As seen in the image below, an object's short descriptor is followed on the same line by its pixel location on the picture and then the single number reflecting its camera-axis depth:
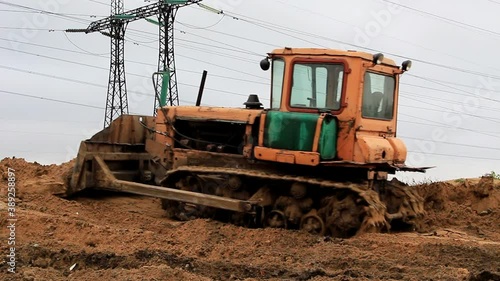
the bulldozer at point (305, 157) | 9.77
